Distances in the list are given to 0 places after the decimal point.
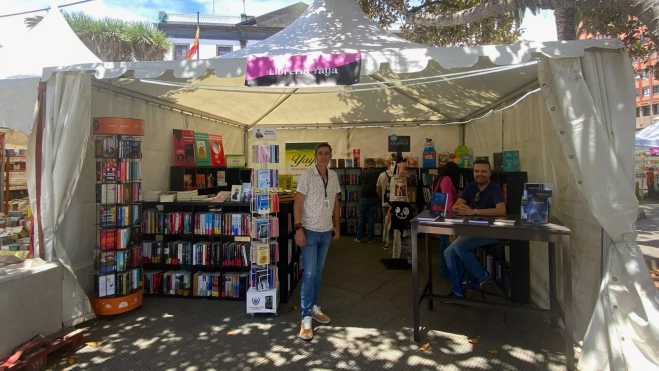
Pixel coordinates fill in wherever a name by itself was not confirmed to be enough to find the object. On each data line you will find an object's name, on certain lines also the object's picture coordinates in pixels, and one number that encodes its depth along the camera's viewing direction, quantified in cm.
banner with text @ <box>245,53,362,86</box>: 316
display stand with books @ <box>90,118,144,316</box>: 376
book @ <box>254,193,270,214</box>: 372
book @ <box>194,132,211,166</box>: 630
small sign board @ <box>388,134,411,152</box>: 824
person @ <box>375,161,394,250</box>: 648
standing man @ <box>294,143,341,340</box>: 341
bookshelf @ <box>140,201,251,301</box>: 434
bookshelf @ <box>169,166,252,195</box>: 570
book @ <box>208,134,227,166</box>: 677
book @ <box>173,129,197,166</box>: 578
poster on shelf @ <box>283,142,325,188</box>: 867
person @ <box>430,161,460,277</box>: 480
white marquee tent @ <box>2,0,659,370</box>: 266
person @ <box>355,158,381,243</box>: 766
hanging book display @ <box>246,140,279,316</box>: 372
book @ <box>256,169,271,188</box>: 372
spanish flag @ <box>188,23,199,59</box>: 1254
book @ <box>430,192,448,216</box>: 362
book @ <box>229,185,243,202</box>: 443
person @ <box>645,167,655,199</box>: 1542
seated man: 375
